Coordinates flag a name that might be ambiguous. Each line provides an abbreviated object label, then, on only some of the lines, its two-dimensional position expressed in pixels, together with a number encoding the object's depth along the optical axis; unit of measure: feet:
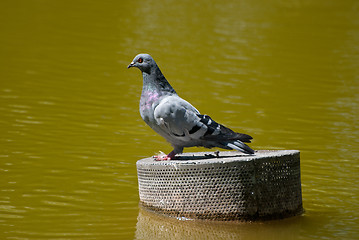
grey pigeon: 46.85
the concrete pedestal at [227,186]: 45.06
